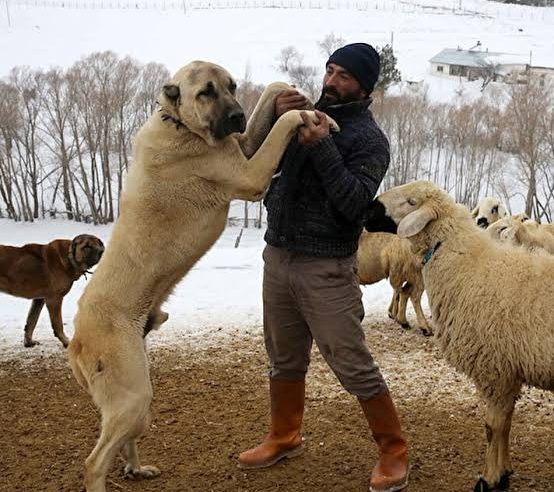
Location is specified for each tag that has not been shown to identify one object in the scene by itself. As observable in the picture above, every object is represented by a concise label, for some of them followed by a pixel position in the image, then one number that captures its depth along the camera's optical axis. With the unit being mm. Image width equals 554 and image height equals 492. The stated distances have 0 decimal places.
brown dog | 7188
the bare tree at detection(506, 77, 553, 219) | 39094
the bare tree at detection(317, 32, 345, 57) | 73812
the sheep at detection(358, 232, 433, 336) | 7793
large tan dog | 3578
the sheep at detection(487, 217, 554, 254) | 7255
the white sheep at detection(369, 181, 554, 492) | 3953
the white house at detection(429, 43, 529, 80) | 71875
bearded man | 3590
